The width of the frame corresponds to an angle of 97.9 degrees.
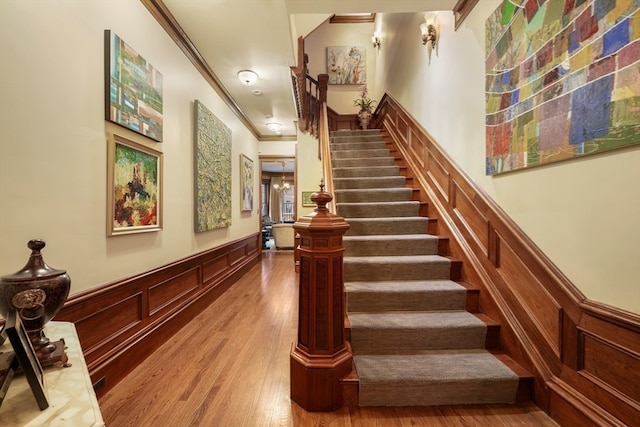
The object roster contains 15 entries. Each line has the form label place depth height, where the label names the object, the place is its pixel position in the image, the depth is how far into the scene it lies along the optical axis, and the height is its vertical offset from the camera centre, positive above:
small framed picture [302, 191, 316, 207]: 5.41 +0.18
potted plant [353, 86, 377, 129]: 6.21 +2.21
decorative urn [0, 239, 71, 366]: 0.88 -0.30
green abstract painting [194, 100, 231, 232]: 3.04 +0.45
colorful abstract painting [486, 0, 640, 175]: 1.17 +0.68
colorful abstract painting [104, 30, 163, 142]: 1.75 +0.82
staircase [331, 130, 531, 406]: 1.56 -0.76
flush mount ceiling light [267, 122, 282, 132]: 5.42 +1.62
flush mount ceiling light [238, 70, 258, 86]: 3.42 +1.64
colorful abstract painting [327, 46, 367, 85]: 7.00 +3.66
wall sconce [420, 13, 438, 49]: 3.09 +2.03
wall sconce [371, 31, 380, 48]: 6.30 +3.92
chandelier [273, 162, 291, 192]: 12.04 +0.98
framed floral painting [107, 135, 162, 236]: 1.80 +0.13
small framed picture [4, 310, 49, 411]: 0.66 -0.38
